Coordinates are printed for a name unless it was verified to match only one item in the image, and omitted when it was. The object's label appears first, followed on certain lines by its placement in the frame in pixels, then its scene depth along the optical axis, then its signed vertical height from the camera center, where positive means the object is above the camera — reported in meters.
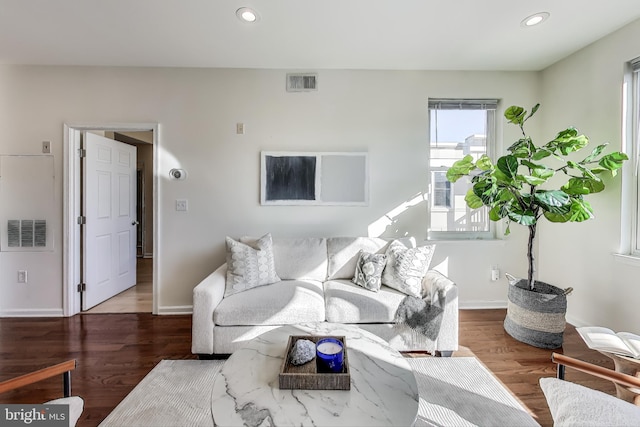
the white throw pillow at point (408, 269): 2.27 -0.54
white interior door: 3.02 -0.19
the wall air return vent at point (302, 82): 2.95 +1.28
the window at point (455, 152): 3.11 +0.59
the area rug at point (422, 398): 1.53 -1.17
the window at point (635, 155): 2.24 +0.42
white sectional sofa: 2.06 -0.81
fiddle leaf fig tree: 2.21 +0.18
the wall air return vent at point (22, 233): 2.85 -0.32
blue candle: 1.23 -0.68
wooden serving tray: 1.17 -0.73
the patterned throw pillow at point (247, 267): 2.31 -0.54
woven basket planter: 2.27 -0.91
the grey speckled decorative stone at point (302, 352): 1.27 -0.69
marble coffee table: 1.01 -0.77
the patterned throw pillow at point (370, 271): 2.34 -0.57
